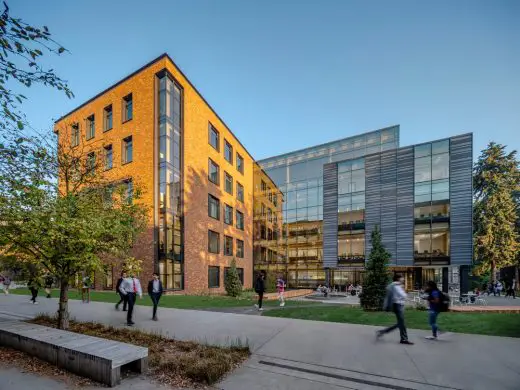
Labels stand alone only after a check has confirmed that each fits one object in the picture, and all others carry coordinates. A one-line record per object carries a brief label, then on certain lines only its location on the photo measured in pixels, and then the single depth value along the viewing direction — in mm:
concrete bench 4785
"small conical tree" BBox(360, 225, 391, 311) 13484
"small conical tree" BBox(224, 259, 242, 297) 23781
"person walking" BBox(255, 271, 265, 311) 13172
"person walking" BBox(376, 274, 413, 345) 6969
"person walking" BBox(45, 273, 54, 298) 11445
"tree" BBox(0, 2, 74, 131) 3955
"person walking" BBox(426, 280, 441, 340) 7295
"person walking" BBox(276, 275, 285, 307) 15683
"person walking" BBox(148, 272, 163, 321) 10329
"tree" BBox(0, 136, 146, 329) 6664
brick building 22062
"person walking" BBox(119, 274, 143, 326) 9516
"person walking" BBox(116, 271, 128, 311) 10330
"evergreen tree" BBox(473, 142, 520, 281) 34031
